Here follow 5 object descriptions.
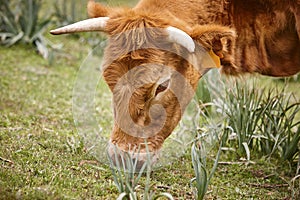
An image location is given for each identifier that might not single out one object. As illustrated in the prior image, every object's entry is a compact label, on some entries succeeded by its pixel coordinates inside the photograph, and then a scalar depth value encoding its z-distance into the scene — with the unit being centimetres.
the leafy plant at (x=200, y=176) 389
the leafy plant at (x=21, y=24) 905
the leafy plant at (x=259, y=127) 522
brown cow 412
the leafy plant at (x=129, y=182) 359
